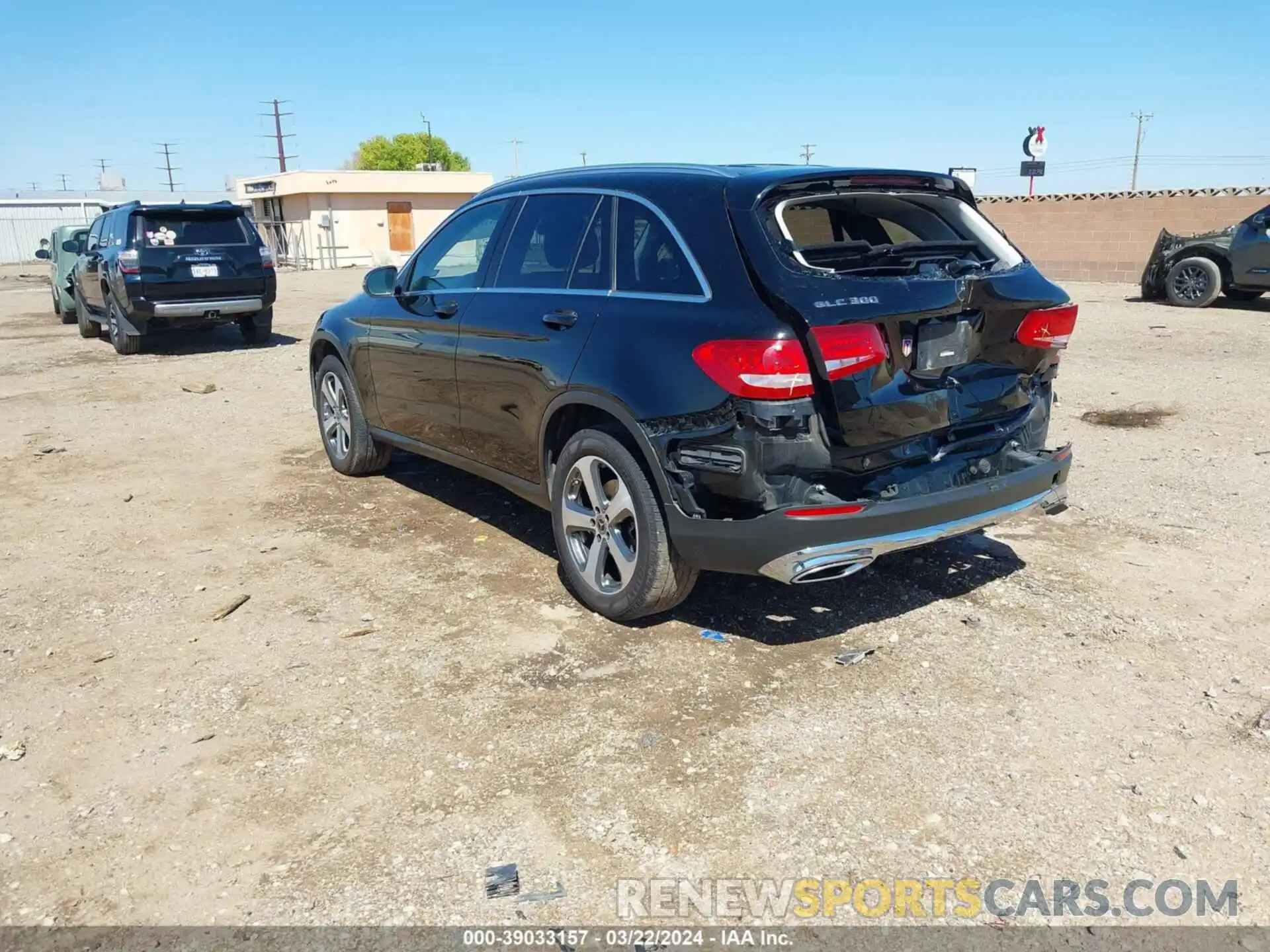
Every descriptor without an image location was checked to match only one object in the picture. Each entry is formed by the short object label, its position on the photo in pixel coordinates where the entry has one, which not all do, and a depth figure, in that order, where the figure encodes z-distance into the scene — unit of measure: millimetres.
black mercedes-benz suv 3471
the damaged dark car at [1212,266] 14938
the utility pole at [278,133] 95188
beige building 41094
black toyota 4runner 12031
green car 16688
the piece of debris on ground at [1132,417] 7837
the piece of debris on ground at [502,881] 2658
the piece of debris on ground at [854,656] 3895
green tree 92375
